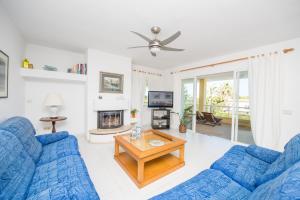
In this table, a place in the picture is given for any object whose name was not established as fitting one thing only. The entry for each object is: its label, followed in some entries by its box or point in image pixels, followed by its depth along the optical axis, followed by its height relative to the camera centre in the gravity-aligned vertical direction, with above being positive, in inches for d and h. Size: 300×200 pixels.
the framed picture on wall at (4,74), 72.2 +14.0
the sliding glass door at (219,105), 131.7 -6.9
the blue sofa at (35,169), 38.7 -29.3
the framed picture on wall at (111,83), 139.0 +18.8
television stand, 189.8 -28.6
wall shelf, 108.0 +21.5
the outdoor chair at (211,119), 207.8 -31.6
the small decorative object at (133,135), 96.2 -27.8
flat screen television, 185.8 +0.7
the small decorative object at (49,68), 119.2 +29.1
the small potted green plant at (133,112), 168.5 -17.5
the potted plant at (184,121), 173.6 -29.6
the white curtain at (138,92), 185.8 +10.8
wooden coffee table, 70.5 -40.9
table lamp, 115.6 -2.9
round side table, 113.6 -19.4
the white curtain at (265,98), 103.7 +2.6
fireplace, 138.4 -23.3
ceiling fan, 78.9 +36.1
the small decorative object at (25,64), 108.2 +29.0
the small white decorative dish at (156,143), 83.6 -30.3
